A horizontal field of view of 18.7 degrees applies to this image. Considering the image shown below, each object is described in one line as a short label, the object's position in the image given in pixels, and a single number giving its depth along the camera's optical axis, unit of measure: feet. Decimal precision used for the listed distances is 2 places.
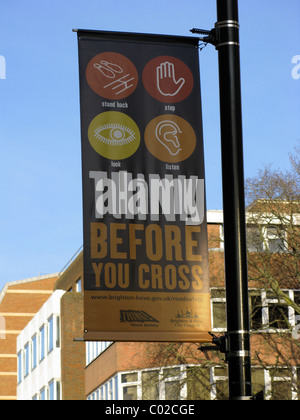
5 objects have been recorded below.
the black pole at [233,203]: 25.45
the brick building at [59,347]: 176.96
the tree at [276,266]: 120.98
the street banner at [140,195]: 28.94
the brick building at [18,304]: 270.46
